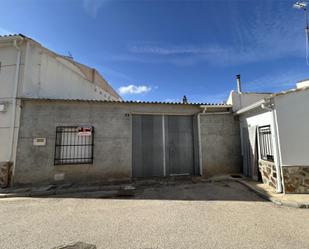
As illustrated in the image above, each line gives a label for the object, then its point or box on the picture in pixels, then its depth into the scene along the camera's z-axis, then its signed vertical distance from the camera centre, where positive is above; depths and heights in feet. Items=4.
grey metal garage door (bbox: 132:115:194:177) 26.30 +0.19
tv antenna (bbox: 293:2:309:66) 23.50 +19.26
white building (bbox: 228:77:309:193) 17.89 +0.62
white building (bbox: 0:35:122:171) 22.43 +10.09
